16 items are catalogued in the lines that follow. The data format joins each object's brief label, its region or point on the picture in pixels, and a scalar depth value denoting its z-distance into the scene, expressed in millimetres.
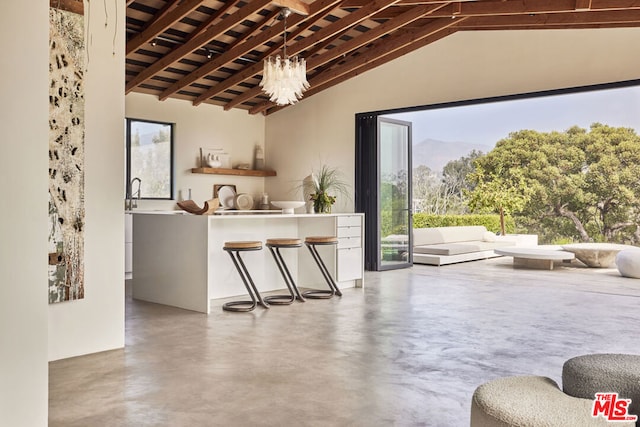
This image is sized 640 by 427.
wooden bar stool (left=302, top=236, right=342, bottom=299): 5625
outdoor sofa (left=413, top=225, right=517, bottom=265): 9305
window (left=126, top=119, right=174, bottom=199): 8047
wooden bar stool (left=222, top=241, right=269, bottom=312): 4879
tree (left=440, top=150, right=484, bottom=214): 15648
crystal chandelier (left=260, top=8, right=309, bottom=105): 5184
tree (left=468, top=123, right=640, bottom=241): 12953
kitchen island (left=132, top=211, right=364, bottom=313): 4941
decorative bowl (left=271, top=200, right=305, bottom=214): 5770
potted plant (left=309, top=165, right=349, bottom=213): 8625
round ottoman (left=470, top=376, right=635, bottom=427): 1581
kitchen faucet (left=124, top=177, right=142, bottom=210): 7496
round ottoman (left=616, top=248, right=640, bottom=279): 7445
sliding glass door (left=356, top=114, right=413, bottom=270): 8266
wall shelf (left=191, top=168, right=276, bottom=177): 8641
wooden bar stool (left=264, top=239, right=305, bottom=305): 5227
